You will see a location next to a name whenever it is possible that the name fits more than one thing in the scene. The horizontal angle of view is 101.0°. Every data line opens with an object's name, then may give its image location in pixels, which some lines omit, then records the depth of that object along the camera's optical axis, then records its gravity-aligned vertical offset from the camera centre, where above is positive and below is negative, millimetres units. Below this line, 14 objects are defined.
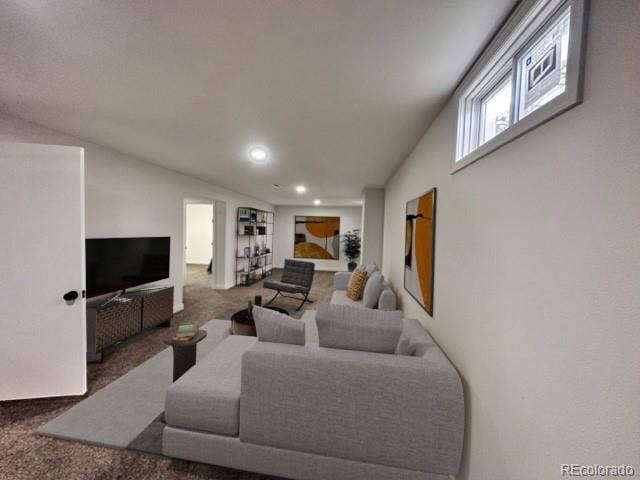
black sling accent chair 5008 -991
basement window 770 +666
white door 1972 -360
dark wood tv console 2654 -1049
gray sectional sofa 1333 -988
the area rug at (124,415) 1725 -1394
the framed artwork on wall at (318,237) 9023 -198
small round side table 1980 -974
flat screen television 2871 -445
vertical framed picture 2025 -127
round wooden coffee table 2996 -1107
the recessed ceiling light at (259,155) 2998 +907
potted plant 8250 -493
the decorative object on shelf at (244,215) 6504 +369
